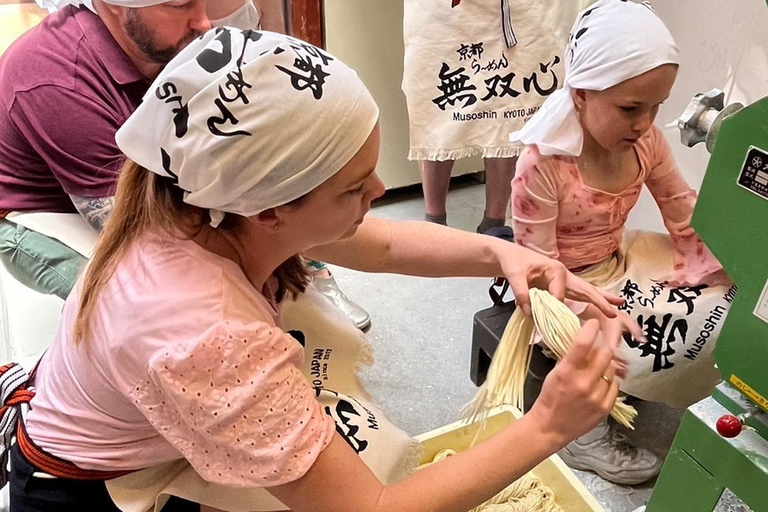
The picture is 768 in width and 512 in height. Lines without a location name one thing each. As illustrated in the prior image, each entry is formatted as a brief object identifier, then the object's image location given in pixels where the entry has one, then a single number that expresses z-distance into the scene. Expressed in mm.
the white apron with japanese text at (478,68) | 2064
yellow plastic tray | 1410
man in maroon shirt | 1386
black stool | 1620
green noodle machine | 839
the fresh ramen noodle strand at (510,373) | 1265
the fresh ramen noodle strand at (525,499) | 1420
